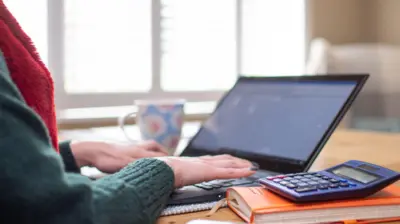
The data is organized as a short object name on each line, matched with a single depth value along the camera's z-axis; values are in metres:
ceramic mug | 1.04
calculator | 0.58
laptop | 0.76
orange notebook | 0.55
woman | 0.44
